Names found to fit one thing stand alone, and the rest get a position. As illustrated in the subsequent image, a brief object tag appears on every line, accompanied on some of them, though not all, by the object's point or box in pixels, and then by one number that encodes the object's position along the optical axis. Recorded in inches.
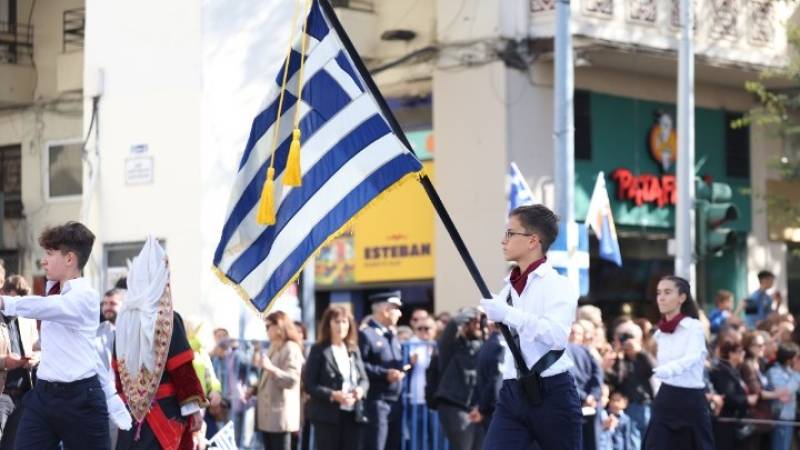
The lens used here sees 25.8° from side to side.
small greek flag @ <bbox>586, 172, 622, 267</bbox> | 800.3
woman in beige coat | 651.5
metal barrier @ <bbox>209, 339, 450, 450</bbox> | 718.5
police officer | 653.9
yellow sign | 1077.8
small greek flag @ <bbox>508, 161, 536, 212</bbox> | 781.3
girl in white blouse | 568.4
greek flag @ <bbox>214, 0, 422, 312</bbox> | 419.5
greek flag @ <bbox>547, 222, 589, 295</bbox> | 726.5
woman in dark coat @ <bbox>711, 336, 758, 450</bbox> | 736.3
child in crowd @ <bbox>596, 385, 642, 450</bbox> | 700.0
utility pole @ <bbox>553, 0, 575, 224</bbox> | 761.6
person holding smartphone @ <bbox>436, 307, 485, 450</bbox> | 661.3
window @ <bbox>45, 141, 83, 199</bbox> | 1112.2
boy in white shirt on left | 415.2
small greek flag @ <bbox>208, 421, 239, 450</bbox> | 561.0
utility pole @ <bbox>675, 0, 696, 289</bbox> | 845.8
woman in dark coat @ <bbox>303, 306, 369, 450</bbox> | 632.4
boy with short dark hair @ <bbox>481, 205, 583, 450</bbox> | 389.4
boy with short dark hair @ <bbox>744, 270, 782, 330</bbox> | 951.6
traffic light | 789.9
